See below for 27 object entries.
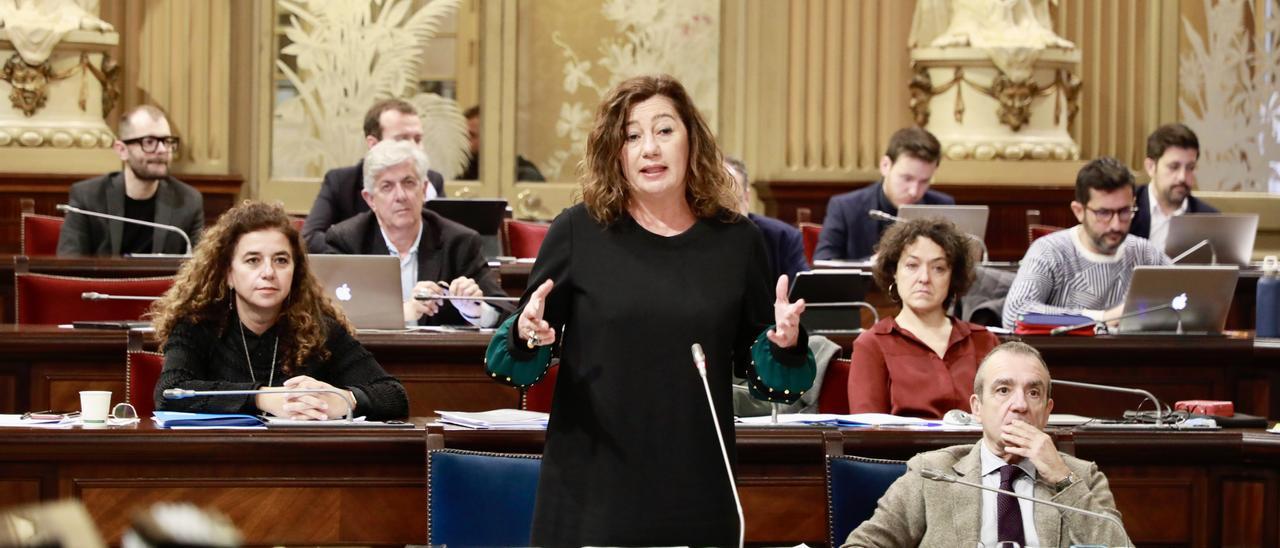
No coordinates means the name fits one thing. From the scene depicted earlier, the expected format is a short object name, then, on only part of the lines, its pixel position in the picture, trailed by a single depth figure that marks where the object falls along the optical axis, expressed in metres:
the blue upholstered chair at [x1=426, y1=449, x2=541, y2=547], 6.20
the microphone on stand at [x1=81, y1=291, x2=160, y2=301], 9.88
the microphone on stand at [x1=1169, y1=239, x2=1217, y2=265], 13.50
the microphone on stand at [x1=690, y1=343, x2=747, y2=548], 4.83
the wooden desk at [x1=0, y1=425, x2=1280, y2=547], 6.76
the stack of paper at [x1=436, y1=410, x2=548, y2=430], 6.98
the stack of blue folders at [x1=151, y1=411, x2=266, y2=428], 6.93
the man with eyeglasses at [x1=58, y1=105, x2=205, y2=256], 14.44
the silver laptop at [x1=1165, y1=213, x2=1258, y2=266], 14.02
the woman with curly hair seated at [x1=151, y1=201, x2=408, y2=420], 7.45
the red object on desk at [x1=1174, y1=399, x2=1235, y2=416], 7.86
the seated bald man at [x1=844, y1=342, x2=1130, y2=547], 5.92
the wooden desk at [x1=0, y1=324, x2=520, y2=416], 9.27
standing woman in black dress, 5.17
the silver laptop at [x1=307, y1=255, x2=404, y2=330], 9.73
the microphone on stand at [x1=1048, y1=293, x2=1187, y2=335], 10.73
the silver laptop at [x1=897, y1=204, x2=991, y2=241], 13.96
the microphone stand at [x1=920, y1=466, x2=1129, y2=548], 5.28
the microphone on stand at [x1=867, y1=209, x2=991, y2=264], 13.88
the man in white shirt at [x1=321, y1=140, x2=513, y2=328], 10.75
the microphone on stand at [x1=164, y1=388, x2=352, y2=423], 7.14
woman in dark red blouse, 8.36
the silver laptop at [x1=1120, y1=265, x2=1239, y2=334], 10.73
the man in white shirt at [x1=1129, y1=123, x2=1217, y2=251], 15.25
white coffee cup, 7.00
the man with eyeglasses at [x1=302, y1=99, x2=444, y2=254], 12.73
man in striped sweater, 11.83
